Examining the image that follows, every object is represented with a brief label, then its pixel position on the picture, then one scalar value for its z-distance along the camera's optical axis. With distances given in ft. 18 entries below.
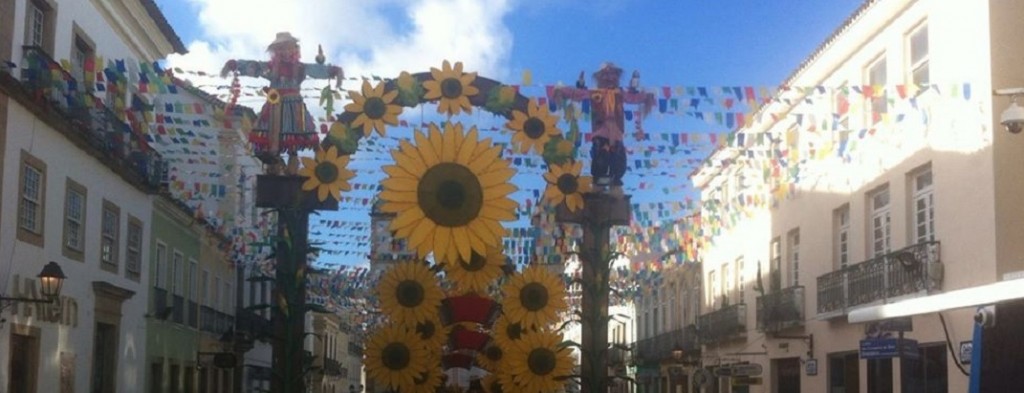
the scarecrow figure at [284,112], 32.58
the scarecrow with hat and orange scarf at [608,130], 31.50
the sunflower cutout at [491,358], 30.32
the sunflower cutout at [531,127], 30.63
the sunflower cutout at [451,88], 30.60
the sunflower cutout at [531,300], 29.37
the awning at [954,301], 17.70
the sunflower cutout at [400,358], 29.37
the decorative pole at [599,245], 29.96
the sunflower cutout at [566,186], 30.30
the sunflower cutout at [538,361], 29.12
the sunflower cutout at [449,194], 28.25
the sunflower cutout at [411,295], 29.60
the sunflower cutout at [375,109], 30.32
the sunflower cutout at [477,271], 29.78
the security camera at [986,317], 18.74
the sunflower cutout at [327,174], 30.12
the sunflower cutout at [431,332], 29.78
